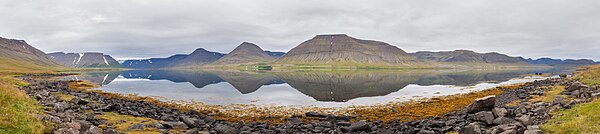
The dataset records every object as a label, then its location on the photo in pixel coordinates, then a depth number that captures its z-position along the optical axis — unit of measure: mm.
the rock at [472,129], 16542
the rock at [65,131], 15609
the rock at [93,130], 16988
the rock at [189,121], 24266
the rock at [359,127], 23703
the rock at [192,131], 21472
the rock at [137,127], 21780
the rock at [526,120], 16967
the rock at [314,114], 31273
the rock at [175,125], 23016
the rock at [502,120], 18733
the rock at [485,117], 19931
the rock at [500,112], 20362
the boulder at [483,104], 23125
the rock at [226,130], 22836
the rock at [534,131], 13656
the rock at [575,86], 32284
